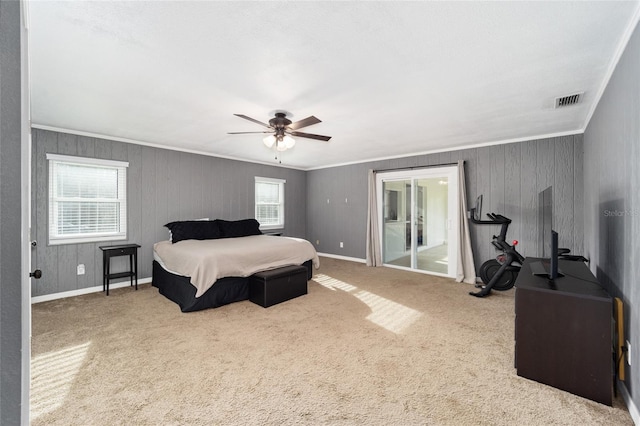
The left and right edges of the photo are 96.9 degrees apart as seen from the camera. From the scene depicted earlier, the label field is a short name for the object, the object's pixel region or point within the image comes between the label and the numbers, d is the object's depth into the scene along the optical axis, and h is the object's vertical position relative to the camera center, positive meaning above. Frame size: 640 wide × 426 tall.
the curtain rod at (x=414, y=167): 5.20 +0.89
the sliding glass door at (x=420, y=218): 5.26 -0.13
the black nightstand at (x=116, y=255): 4.21 -0.70
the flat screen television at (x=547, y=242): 2.27 -0.26
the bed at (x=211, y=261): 3.54 -0.67
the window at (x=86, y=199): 4.08 +0.23
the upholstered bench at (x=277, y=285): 3.69 -0.98
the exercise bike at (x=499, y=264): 4.06 -0.80
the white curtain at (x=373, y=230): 6.25 -0.39
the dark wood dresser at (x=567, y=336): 1.94 -0.91
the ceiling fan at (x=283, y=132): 3.22 +0.98
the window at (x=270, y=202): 6.81 +0.26
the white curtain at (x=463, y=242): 4.91 -0.53
